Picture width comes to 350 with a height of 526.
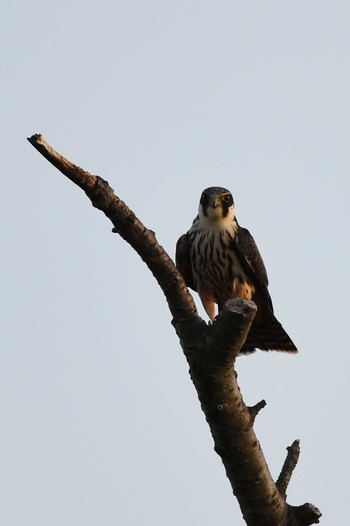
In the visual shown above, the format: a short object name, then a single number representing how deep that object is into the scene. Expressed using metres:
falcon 15.57
